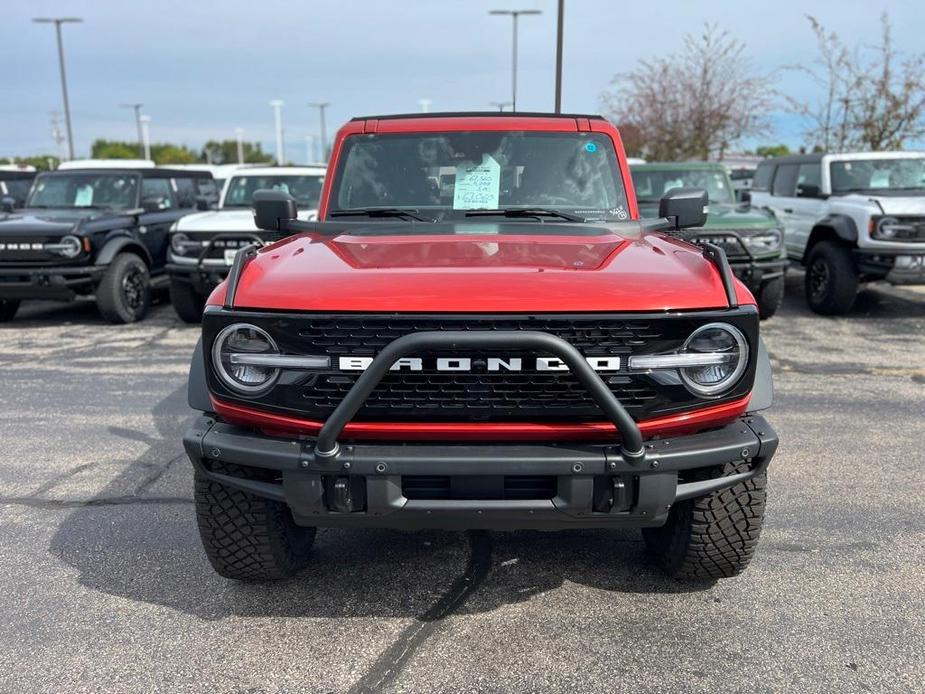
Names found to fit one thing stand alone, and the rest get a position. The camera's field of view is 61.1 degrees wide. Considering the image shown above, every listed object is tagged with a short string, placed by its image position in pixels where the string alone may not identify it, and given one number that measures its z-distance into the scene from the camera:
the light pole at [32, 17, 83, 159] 26.70
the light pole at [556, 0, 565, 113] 12.61
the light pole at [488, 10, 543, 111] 18.91
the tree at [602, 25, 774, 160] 21.87
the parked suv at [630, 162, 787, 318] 7.98
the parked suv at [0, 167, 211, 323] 8.47
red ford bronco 2.39
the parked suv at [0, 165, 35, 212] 12.94
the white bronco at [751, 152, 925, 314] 8.29
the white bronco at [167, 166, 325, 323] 8.15
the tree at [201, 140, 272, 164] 84.56
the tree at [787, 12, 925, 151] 15.95
